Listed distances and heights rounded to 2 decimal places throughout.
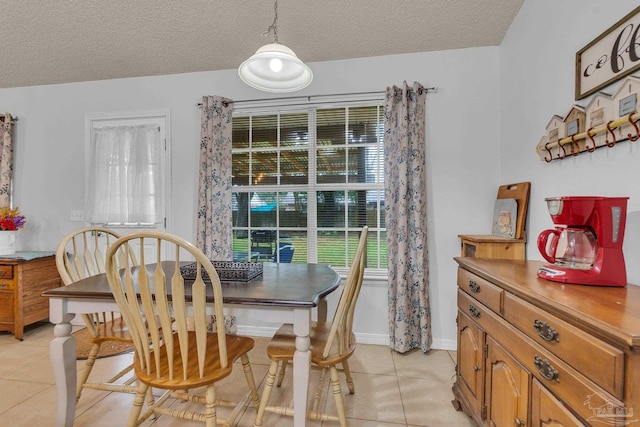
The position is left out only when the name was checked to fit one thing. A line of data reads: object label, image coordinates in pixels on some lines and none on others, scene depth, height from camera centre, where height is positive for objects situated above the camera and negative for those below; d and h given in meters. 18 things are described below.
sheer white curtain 3.04 +0.39
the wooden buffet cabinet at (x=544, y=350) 0.68 -0.40
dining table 1.29 -0.42
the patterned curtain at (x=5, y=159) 3.16 +0.58
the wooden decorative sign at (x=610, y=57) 1.15 +0.67
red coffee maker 1.05 -0.10
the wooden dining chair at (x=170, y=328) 1.19 -0.46
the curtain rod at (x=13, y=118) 3.18 +1.03
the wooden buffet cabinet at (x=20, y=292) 2.70 -0.71
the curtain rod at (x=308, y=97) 2.60 +1.07
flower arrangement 2.83 -0.05
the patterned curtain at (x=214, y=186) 2.76 +0.26
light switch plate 3.19 -0.02
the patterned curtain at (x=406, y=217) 2.45 -0.02
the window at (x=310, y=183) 2.74 +0.30
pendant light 1.66 +0.79
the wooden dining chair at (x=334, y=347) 1.40 -0.67
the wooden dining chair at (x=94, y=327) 1.64 -0.66
